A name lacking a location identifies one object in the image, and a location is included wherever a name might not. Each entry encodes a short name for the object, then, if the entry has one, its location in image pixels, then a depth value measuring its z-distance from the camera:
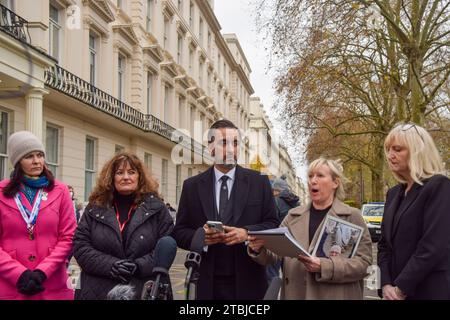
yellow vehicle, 23.81
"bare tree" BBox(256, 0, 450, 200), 17.81
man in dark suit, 3.86
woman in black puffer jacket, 3.58
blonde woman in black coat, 3.26
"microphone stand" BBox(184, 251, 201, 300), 2.59
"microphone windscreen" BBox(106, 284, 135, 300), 2.92
